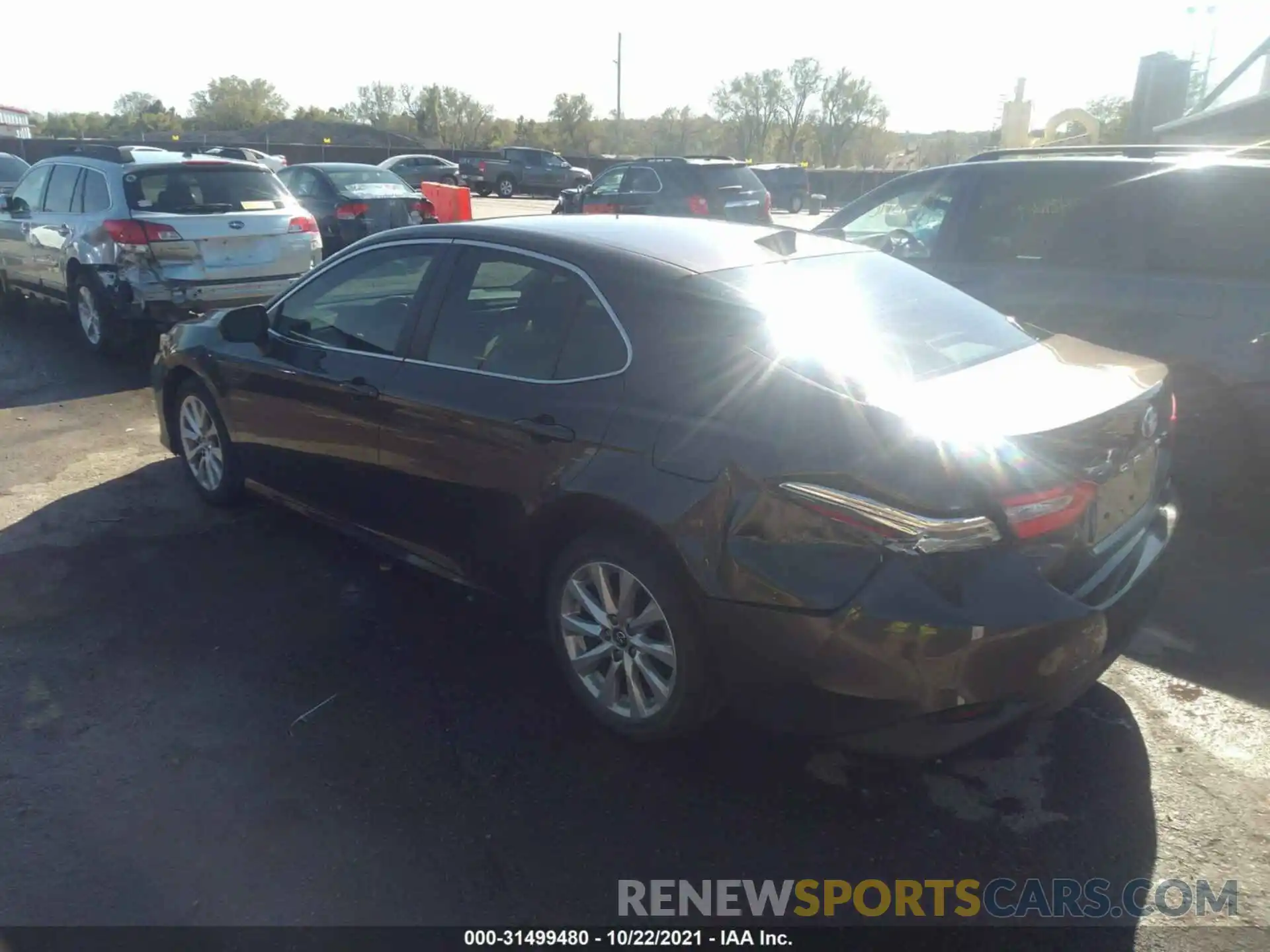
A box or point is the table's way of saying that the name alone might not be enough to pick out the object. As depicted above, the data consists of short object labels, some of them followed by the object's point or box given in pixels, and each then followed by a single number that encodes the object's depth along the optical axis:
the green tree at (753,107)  76.81
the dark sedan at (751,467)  2.73
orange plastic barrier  19.53
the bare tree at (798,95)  75.62
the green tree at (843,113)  73.88
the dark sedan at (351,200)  14.61
